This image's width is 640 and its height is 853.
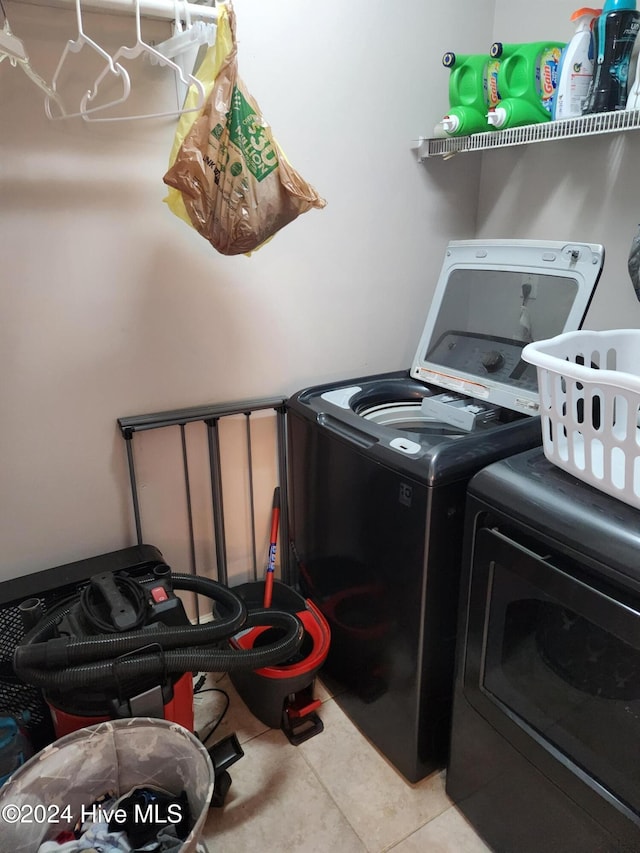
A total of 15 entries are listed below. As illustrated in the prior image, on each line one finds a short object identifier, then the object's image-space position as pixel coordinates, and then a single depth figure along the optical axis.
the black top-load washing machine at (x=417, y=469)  1.22
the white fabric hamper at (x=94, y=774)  1.05
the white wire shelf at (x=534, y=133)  1.26
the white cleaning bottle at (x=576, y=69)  1.32
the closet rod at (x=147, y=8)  1.12
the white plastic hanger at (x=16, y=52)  1.00
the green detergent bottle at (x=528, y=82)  1.43
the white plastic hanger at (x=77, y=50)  1.03
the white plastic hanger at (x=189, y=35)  1.17
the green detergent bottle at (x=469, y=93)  1.55
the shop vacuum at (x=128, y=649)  1.07
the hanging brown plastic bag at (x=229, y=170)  1.18
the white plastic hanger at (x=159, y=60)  1.08
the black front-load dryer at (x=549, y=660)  0.89
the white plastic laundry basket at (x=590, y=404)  0.87
